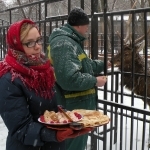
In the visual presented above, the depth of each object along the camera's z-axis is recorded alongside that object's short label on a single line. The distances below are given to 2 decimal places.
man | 2.50
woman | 1.67
